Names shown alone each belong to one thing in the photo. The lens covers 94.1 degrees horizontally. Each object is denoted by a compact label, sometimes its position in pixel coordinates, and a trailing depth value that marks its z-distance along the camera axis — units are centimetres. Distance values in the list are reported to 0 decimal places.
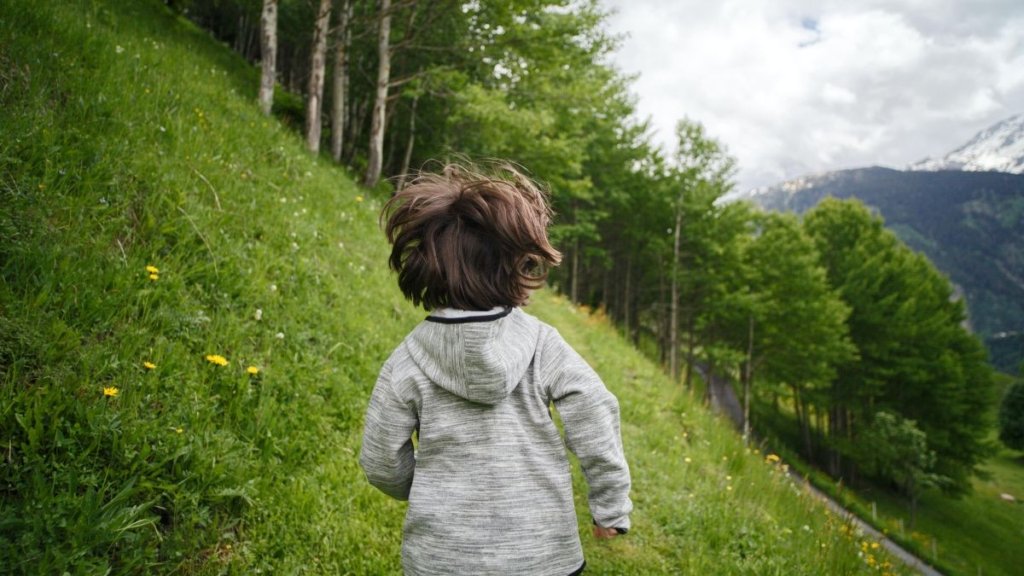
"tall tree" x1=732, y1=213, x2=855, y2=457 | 2314
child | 156
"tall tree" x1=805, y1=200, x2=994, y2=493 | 2731
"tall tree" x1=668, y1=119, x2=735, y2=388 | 2131
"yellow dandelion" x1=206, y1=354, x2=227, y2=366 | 313
